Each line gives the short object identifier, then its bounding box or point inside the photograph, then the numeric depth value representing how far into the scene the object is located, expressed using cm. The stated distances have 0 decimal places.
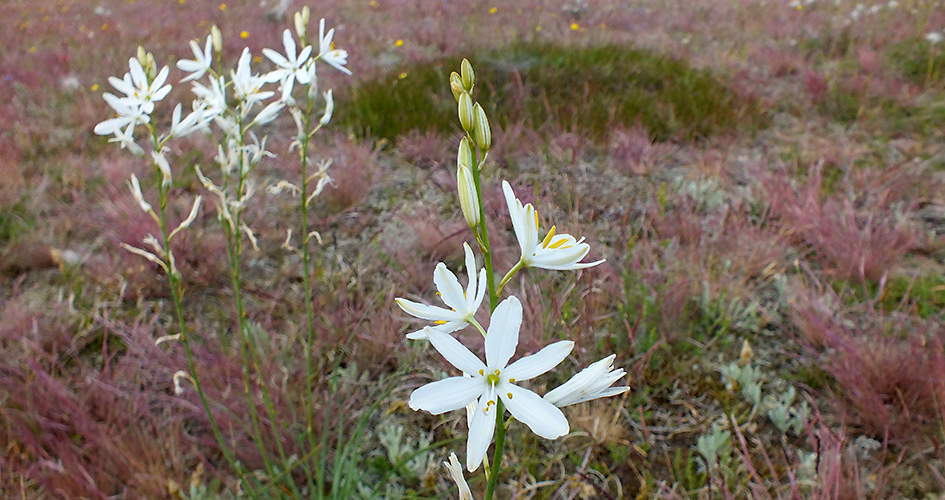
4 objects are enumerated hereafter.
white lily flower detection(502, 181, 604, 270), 26
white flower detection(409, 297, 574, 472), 24
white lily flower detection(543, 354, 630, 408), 25
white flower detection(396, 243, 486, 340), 26
